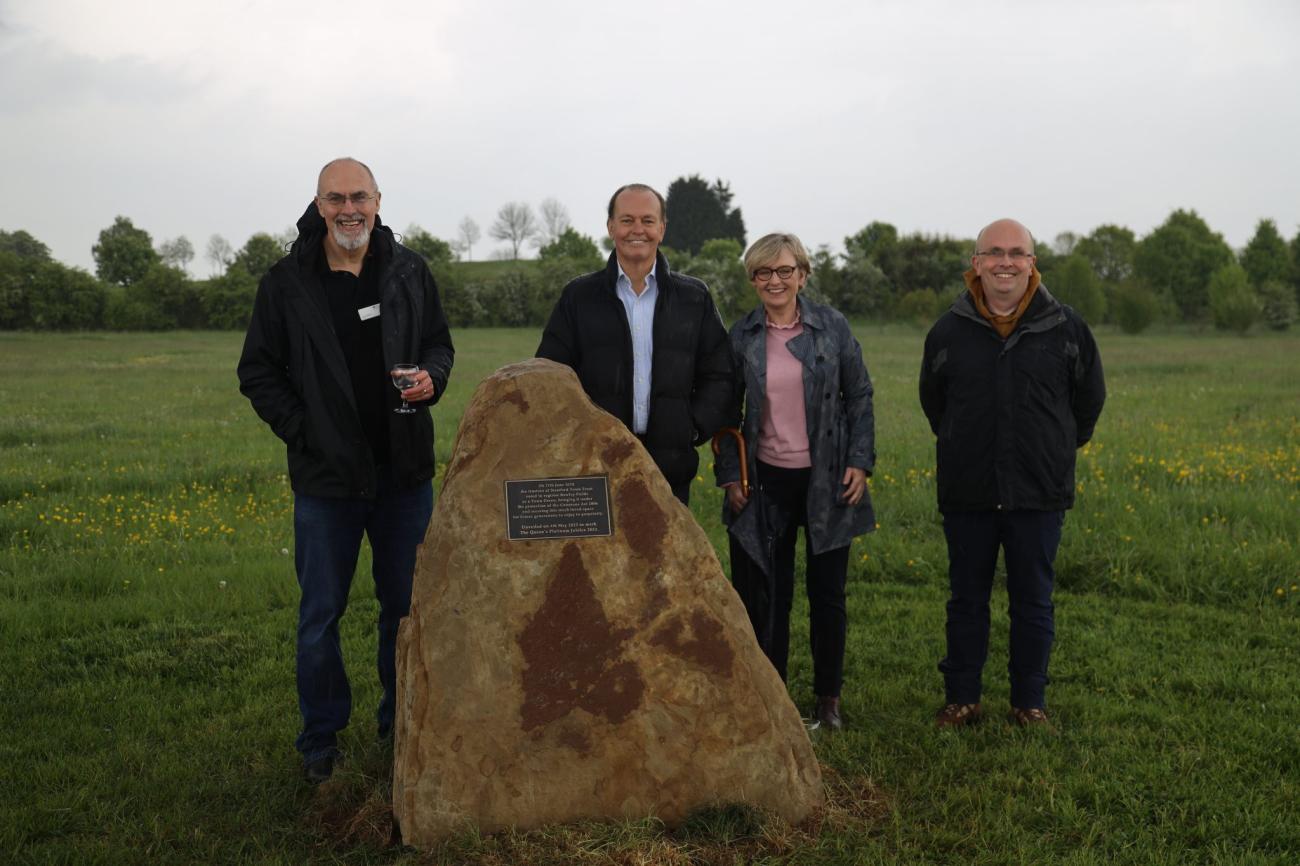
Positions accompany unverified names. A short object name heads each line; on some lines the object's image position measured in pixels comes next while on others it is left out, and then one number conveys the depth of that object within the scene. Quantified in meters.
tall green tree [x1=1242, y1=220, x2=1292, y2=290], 73.81
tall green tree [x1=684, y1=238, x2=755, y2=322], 60.53
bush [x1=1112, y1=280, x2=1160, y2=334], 53.19
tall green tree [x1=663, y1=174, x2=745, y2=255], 103.31
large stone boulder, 4.79
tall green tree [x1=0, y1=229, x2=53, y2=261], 94.19
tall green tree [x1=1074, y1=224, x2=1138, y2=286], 84.88
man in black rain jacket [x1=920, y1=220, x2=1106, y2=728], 5.79
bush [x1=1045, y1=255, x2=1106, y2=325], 57.22
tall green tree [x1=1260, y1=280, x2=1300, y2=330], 58.12
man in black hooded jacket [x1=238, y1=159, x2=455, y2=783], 5.24
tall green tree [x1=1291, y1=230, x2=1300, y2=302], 72.31
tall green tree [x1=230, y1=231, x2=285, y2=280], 75.94
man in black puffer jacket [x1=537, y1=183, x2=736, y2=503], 5.43
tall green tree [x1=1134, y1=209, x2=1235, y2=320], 73.79
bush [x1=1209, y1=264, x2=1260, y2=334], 52.47
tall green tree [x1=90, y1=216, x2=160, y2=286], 89.06
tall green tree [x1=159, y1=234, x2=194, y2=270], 106.31
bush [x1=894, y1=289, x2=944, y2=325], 59.25
